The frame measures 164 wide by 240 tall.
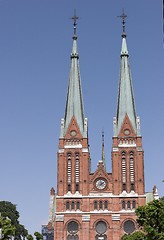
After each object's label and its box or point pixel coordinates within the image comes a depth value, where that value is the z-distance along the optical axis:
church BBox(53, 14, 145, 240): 68.75
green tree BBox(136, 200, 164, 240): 38.62
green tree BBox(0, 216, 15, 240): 36.25
